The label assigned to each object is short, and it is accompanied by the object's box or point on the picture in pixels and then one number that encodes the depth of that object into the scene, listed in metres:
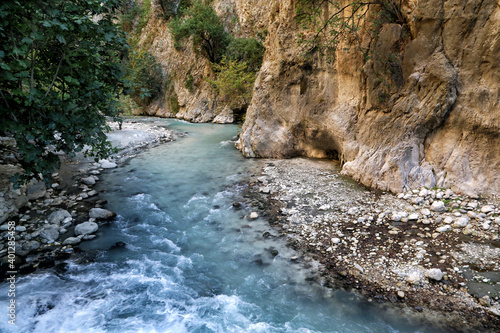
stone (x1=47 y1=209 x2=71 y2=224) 6.61
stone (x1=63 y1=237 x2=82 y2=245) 5.85
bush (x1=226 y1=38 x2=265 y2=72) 25.56
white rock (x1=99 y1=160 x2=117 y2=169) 11.57
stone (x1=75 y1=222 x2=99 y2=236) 6.24
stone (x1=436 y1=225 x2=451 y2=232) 5.59
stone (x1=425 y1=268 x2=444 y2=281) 4.36
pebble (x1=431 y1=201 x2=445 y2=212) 6.27
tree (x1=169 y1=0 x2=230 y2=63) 28.89
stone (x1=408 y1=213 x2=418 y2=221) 6.16
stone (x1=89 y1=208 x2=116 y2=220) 6.98
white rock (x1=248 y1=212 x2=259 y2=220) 7.09
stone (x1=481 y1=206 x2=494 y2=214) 5.90
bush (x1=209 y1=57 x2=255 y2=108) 23.02
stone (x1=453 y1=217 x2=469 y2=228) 5.64
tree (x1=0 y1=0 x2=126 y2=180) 4.11
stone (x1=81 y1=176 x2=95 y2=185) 9.40
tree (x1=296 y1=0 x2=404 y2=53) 7.85
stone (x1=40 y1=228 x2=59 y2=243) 5.92
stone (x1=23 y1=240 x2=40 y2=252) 5.50
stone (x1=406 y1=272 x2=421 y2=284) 4.38
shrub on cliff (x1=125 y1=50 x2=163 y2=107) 34.94
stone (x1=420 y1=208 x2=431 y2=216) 6.19
